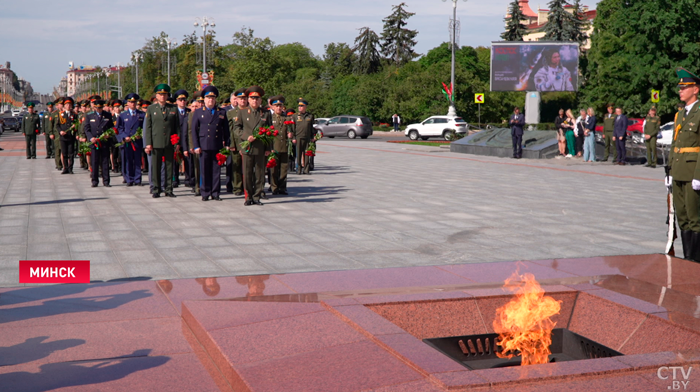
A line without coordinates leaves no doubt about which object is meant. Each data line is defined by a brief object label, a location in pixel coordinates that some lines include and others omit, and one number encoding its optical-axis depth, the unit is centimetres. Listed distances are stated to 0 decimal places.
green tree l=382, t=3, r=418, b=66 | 8706
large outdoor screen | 3928
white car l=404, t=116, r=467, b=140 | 4228
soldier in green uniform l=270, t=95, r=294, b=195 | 1309
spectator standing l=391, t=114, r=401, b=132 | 5534
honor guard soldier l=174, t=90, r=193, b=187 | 1311
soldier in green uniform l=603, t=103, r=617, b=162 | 2238
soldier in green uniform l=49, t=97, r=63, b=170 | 1857
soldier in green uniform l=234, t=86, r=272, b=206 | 1144
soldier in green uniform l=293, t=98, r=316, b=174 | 1719
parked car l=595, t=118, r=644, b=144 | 2414
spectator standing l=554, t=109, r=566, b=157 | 2459
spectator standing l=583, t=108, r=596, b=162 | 2256
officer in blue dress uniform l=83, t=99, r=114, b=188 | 1445
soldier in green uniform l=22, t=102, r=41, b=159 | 2319
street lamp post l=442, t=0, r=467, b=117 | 4210
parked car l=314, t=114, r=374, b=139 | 4631
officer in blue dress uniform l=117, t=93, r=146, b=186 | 1462
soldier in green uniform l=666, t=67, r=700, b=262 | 685
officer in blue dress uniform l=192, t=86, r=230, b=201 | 1201
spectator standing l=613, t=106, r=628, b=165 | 2173
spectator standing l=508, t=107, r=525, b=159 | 2456
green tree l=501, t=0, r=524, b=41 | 8331
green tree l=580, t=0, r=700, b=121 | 4434
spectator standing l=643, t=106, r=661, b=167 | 2014
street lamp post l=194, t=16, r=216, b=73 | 4703
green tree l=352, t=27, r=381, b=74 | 8600
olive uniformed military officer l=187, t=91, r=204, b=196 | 1305
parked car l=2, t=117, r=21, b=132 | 5916
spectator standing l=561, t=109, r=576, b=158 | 2427
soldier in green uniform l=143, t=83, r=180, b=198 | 1249
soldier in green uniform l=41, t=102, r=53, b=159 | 2204
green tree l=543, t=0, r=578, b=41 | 7875
